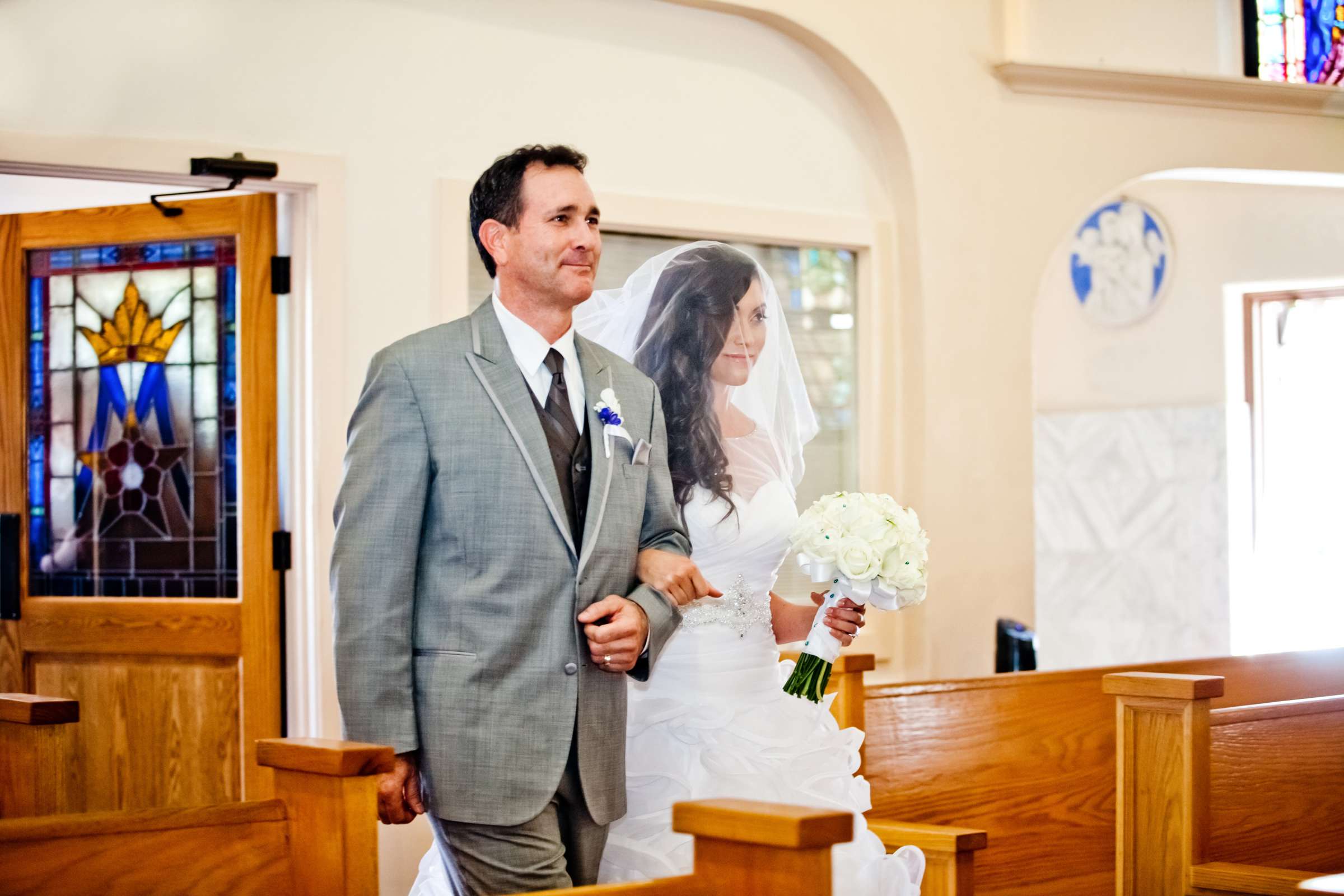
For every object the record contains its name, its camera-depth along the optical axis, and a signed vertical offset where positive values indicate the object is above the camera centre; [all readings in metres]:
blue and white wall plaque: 8.16 +1.09
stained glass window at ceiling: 6.61 +1.93
